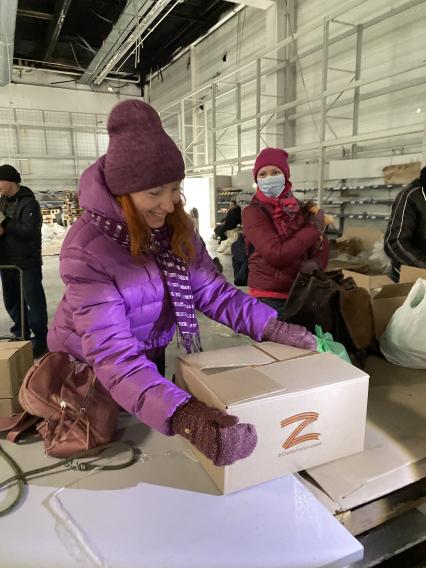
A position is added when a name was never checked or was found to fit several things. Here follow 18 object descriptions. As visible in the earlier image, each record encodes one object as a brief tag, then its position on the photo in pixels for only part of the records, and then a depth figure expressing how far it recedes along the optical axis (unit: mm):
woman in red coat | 1810
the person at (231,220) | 7180
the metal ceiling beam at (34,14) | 7656
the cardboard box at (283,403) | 892
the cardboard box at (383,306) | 1905
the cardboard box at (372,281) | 2836
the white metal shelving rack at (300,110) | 4578
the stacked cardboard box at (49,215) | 10336
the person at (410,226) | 2164
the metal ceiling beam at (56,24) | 6992
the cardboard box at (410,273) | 2076
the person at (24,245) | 2740
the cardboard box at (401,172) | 4301
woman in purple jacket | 871
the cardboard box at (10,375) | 1268
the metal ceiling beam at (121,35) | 6098
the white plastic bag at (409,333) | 1701
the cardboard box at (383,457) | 965
